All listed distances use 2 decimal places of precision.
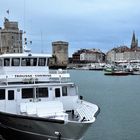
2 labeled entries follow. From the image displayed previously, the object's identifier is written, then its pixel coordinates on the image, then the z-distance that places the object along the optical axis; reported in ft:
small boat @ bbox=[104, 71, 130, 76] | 209.78
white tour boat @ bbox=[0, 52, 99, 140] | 28.48
